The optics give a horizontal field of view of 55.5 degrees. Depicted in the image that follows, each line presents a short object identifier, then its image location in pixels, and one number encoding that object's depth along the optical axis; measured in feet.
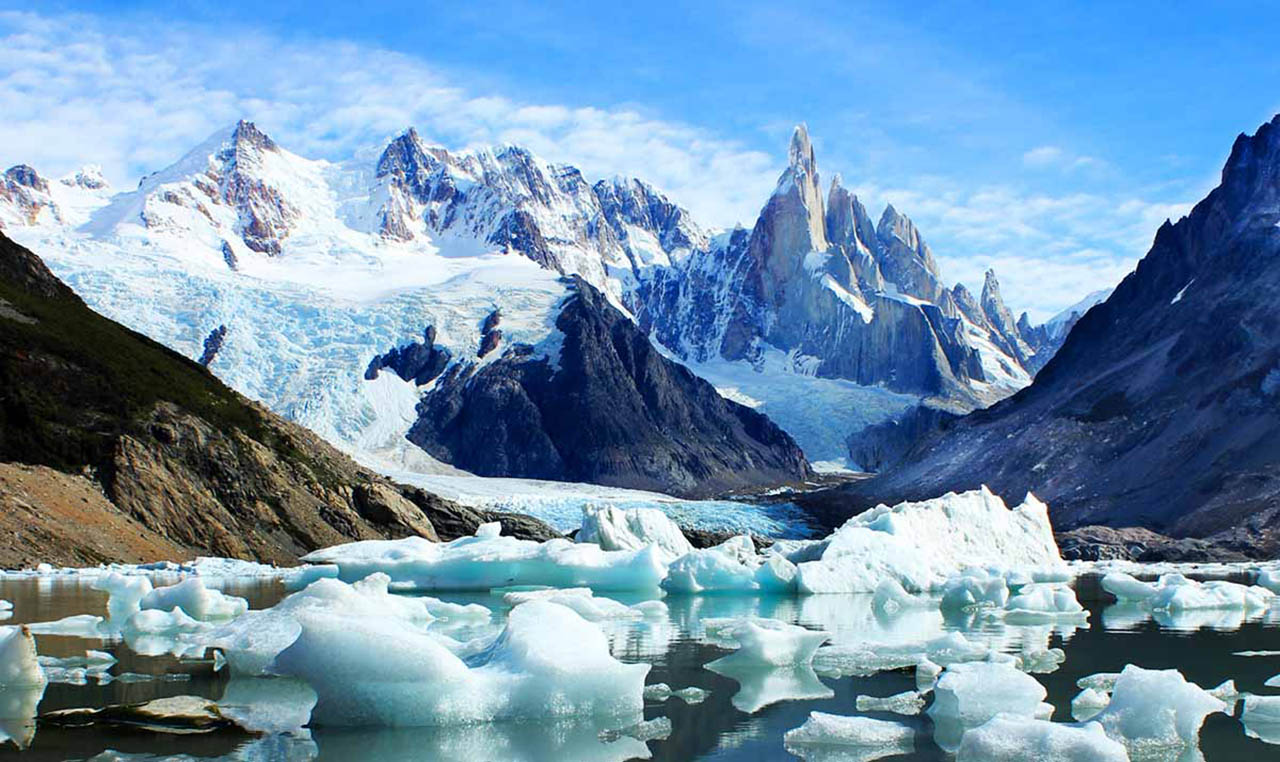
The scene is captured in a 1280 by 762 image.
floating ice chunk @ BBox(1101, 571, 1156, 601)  112.98
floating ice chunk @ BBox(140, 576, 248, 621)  81.25
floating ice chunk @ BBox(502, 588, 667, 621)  84.87
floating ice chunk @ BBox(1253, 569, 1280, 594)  133.59
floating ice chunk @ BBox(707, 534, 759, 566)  128.95
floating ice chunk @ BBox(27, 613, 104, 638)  69.87
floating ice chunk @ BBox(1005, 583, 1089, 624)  89.97
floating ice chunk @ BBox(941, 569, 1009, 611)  104.63
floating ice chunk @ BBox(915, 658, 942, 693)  54.37
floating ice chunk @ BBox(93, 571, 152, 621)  79.05
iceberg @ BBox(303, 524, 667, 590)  119.14
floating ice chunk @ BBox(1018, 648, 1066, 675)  59.31
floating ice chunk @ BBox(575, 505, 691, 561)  151.64
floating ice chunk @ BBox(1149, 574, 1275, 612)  98.73
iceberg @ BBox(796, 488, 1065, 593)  119.24
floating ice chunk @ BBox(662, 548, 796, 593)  118.73
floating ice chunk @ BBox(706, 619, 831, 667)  59.77
